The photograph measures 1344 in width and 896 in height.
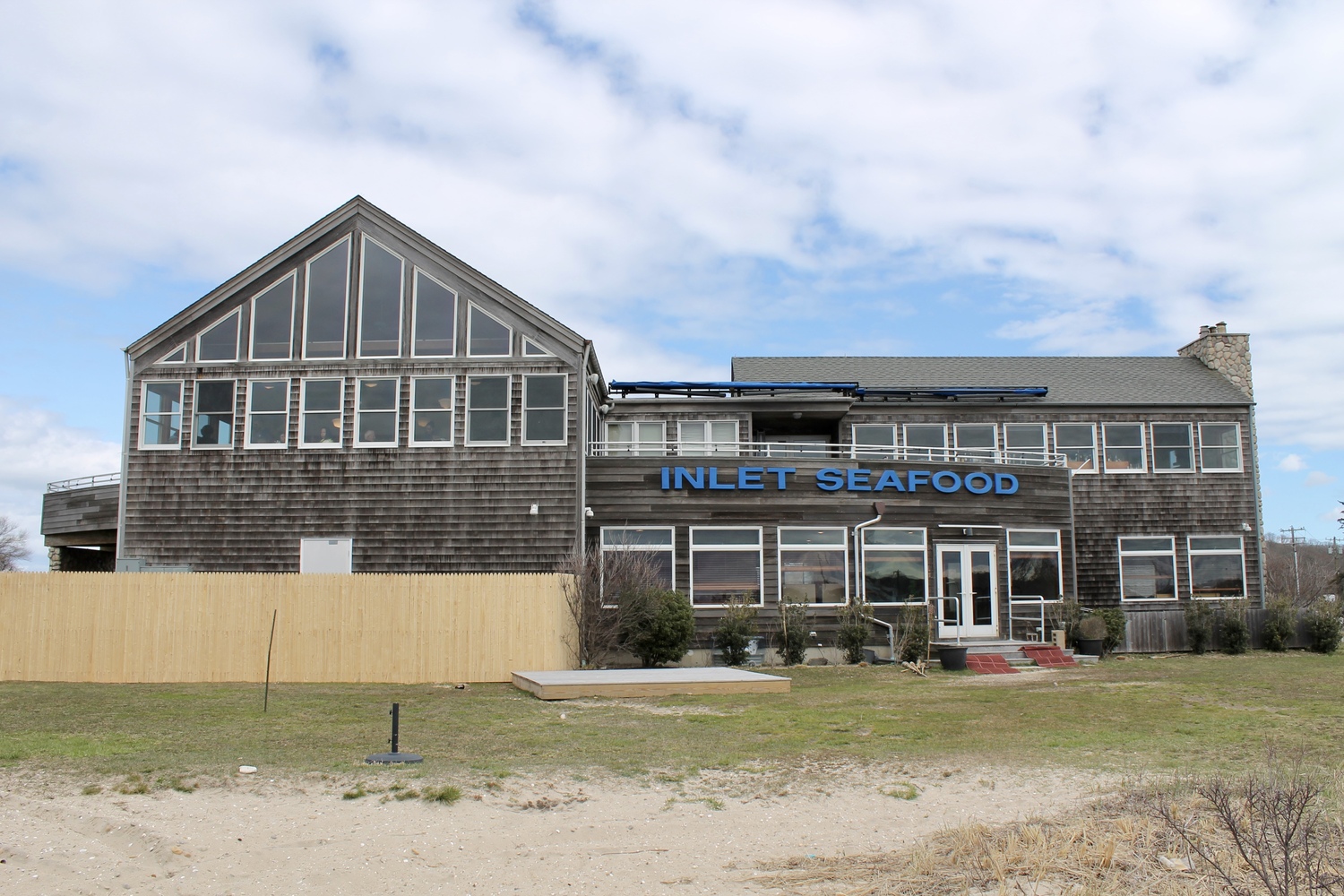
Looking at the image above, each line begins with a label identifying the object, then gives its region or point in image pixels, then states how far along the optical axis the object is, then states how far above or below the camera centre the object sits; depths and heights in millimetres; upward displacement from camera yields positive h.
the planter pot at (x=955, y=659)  21312 -1651
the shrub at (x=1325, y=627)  25891 -1245
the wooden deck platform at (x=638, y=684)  16141 -1653
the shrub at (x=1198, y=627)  25406 -1209
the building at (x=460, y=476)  22438 +2204
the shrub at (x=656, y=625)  20266 -903
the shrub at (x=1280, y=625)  26016 -1188
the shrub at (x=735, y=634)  21422 -1160
